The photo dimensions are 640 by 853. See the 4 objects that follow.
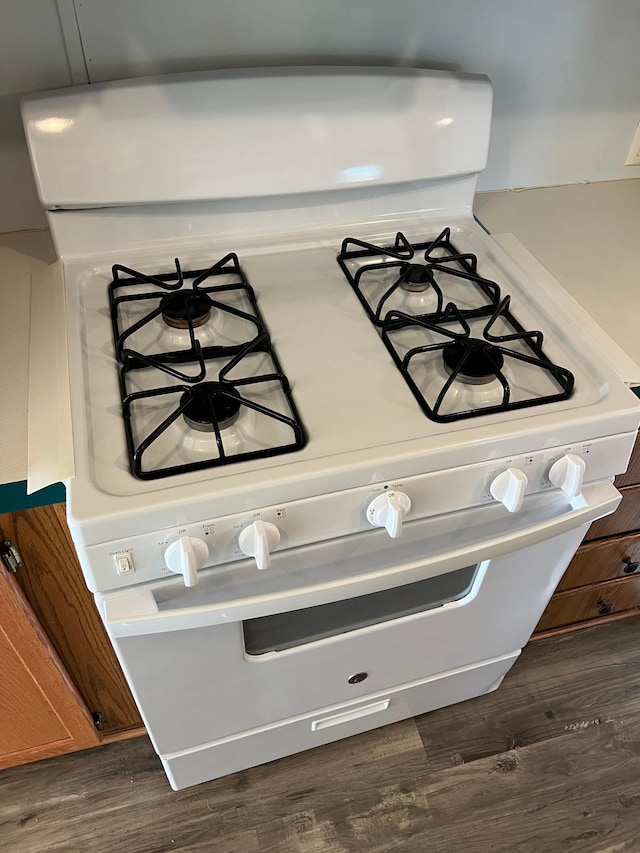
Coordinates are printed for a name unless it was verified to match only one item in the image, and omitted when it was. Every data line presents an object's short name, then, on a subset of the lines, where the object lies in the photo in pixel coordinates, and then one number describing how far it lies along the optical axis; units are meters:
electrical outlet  1.29
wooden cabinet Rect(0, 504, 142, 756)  0.81
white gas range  0.73
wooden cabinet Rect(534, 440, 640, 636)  1.18
